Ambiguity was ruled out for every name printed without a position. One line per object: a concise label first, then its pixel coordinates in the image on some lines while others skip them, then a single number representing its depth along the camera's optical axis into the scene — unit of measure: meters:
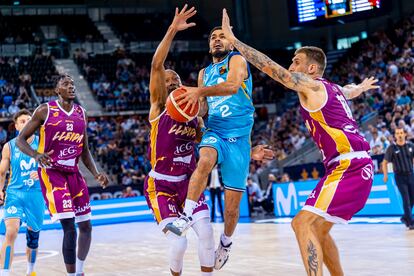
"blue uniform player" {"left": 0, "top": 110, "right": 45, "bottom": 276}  7.04
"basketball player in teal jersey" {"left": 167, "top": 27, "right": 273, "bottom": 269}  5.43
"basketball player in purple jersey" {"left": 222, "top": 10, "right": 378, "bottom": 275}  4.47
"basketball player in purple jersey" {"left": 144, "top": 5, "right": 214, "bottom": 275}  5.29
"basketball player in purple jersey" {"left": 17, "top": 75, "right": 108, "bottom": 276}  6.07
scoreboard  19.58
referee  10.95
